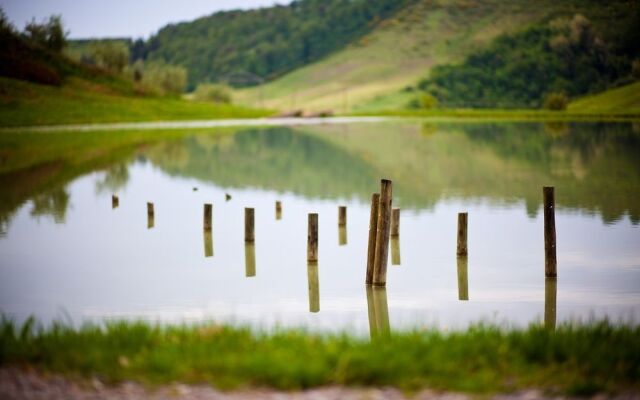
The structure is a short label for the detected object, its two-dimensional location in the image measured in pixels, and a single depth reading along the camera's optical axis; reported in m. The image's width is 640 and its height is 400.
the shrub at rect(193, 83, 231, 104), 181.75
